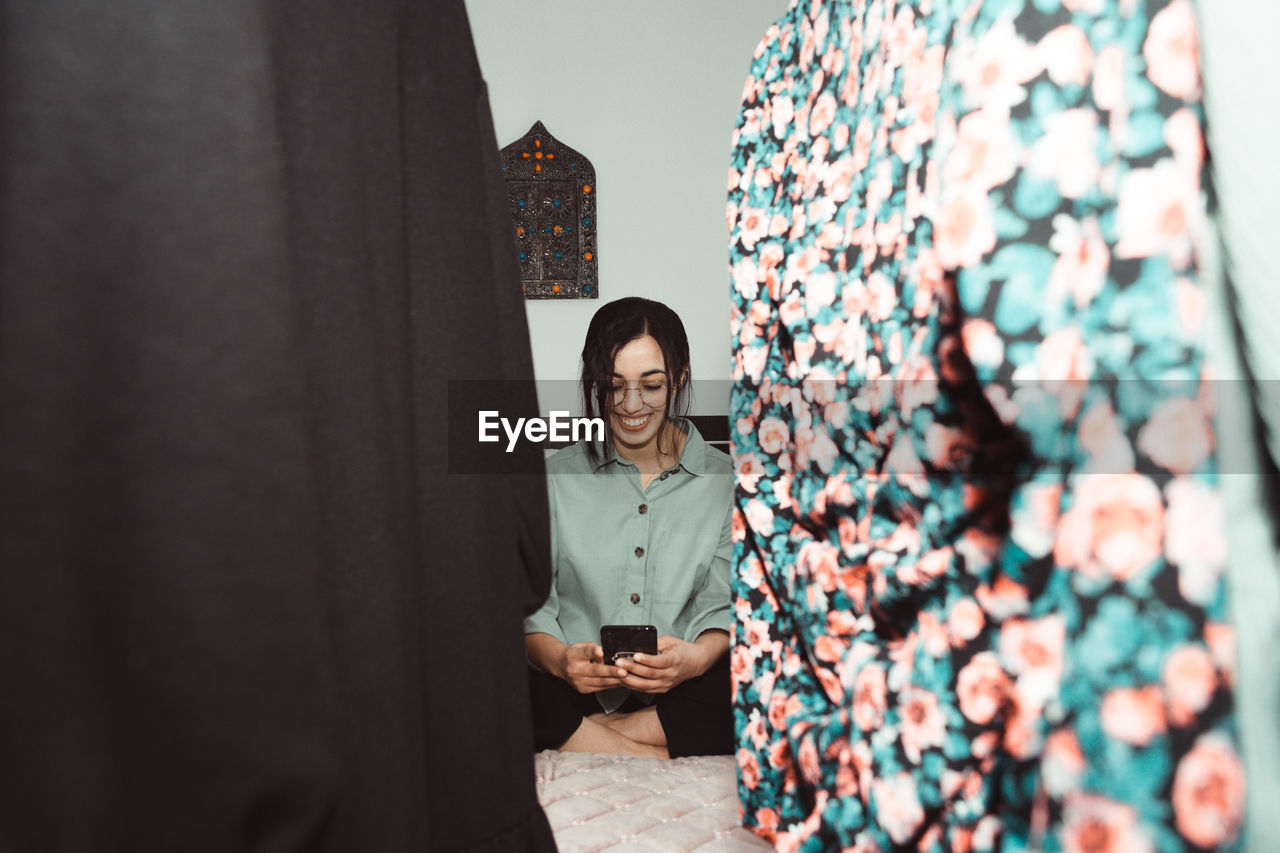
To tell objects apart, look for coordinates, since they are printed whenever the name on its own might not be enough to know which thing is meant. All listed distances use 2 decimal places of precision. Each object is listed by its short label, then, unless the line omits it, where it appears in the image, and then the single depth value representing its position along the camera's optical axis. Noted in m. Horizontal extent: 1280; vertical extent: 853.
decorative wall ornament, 2.09
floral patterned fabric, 0.36
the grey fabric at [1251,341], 0.35
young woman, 1.15
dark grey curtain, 0.34
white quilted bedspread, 0.82
